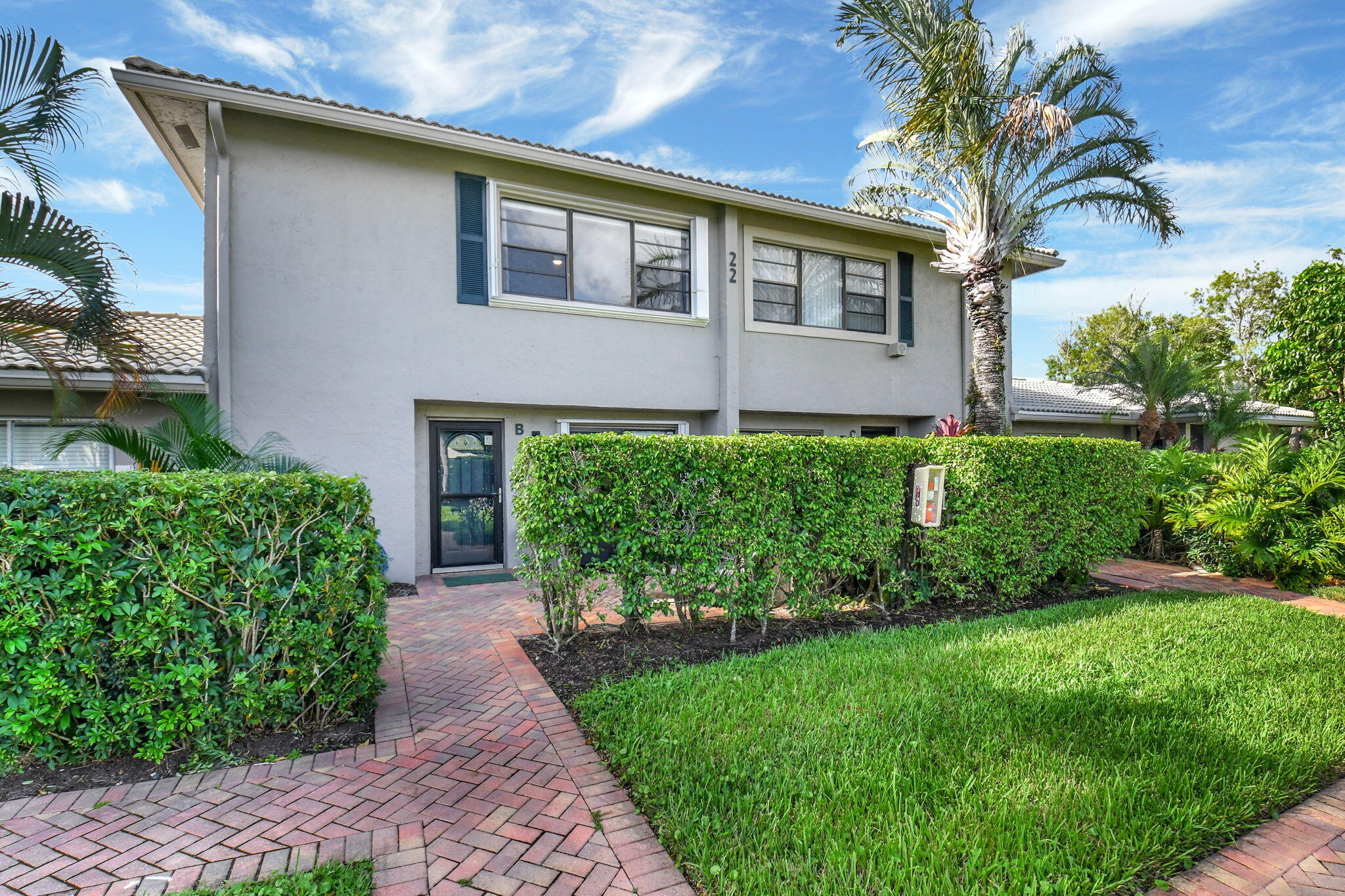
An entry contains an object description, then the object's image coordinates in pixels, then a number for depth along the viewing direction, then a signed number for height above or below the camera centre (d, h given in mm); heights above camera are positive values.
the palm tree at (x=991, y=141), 9719 +5074
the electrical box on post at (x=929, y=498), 6836 -629
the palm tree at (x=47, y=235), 4441 +1555
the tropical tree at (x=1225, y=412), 16094 +765
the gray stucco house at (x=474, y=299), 7781 +2173
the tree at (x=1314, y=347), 12766 +2026
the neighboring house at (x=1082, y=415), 15523 +716
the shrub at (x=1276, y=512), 8102 -988
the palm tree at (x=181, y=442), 5203 +21
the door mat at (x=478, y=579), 8719 -1952
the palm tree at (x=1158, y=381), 15664 +1579
